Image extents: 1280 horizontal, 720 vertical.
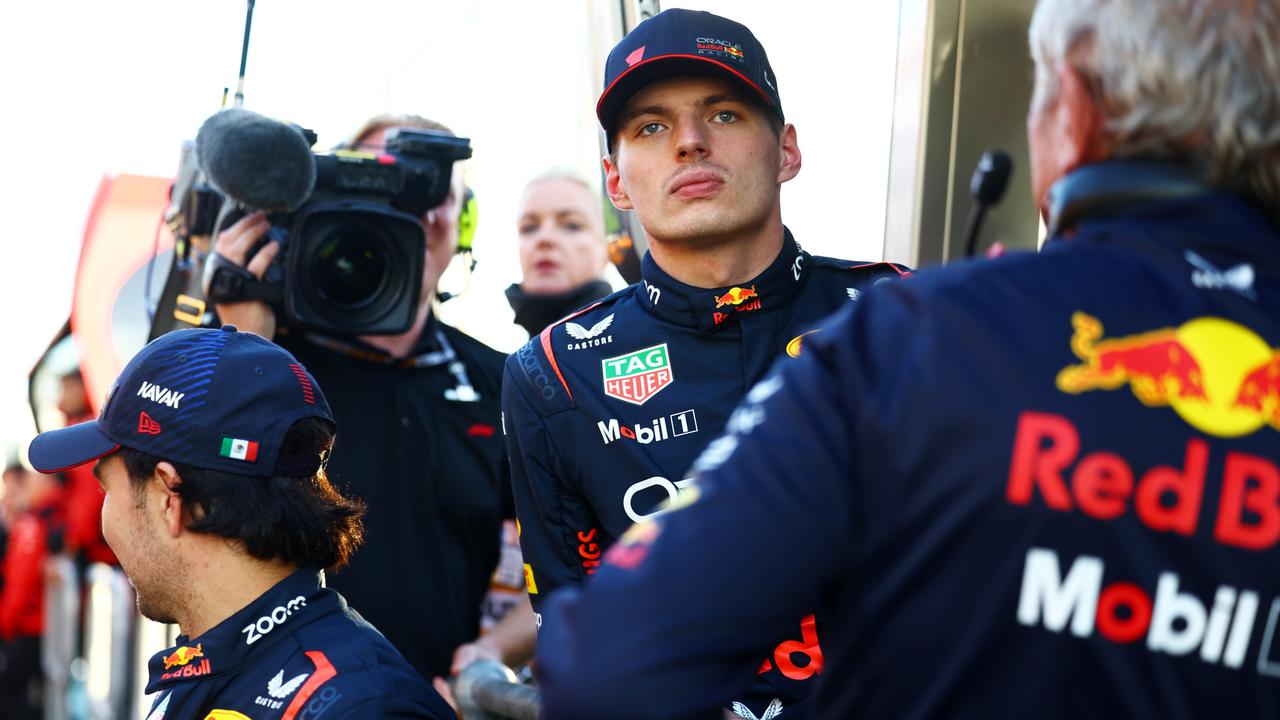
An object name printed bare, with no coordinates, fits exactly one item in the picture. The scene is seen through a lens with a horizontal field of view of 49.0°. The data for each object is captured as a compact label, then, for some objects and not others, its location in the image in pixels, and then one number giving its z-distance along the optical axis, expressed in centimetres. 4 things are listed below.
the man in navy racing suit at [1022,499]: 103
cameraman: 306
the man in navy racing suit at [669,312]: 220
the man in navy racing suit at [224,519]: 206
